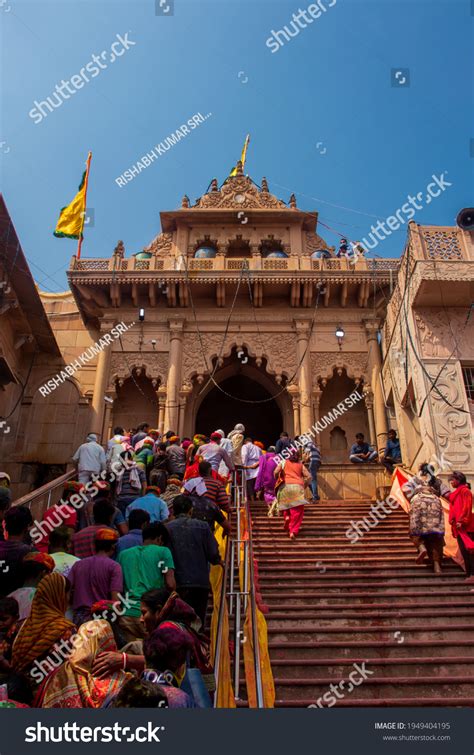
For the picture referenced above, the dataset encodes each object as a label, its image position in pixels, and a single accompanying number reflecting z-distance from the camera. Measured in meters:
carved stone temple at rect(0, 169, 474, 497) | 14.72
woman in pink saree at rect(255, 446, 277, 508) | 10.68
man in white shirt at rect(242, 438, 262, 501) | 10.95
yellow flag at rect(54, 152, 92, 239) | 16.52
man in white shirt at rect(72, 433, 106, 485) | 8.62
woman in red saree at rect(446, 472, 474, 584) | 7.43
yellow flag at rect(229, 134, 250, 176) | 20.59
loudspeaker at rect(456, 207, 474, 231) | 11.66
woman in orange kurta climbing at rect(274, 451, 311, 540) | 8.52
